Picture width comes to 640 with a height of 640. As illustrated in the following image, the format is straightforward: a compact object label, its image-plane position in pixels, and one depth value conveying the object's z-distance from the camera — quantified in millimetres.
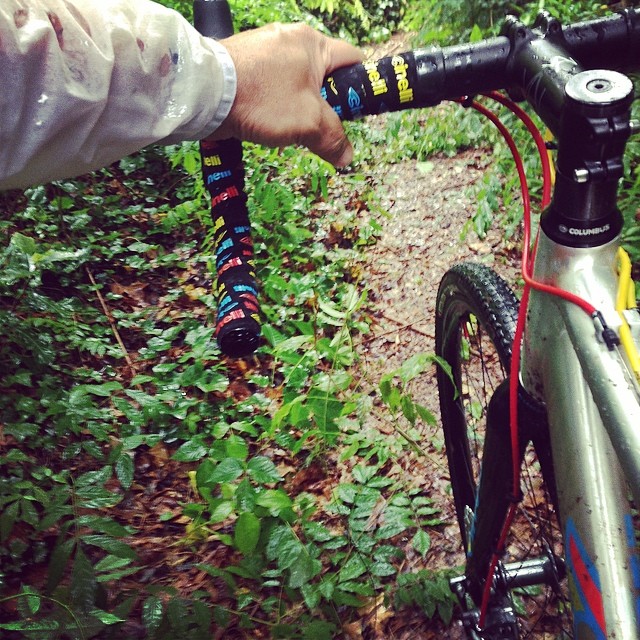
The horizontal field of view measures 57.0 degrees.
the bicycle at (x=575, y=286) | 715
